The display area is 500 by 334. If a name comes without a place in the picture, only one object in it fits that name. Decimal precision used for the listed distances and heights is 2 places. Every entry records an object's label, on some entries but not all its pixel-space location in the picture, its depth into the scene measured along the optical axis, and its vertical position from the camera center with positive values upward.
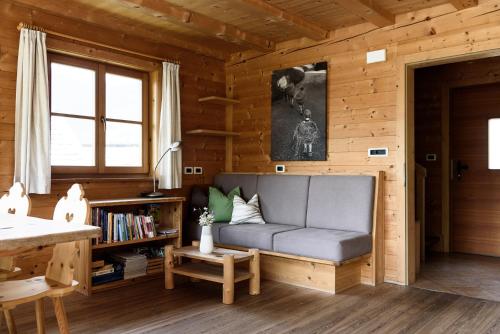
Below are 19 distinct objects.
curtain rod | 3.74 +1.19
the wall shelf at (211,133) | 5.03 +0.42
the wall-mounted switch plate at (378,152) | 4.20 +0.16
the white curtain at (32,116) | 3.70 +0.44
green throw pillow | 4.75 -0.38
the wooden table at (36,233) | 1.76 -0.27
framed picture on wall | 4.66 +0.60
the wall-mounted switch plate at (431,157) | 5.77 +0.15
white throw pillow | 4.62 -0.47
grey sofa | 3.81 -0.50
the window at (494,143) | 5.41 +0.31
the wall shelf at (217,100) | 5.15 +0.81
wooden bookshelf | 3.77 -0.67
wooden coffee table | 3.51 -0.88
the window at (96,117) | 4.13 +0.51
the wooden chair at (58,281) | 2.04 -0.56
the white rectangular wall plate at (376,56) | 4.22 +1.08
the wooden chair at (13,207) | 2.55 -0.24
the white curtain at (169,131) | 4.76 +0.40
